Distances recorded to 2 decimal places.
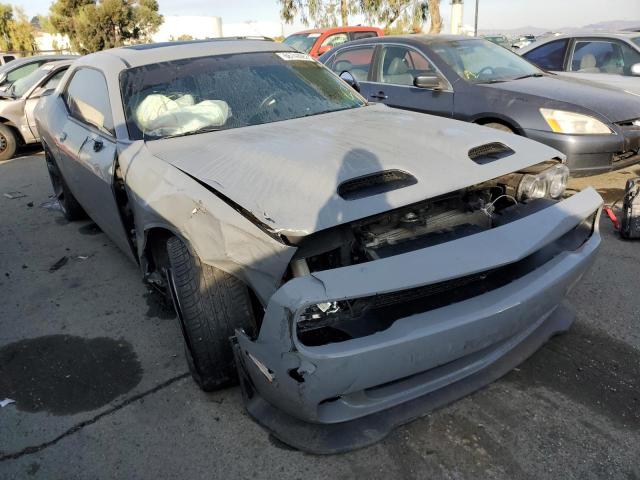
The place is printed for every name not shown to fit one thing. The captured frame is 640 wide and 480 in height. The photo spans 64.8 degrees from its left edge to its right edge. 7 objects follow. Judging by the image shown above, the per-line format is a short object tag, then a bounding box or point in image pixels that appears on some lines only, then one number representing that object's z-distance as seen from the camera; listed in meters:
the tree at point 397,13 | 30.00
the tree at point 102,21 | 31.58
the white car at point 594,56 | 6.23
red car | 11.27
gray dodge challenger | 1.77
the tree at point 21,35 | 36.34
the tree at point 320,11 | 30.86
